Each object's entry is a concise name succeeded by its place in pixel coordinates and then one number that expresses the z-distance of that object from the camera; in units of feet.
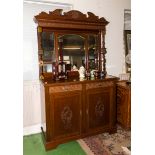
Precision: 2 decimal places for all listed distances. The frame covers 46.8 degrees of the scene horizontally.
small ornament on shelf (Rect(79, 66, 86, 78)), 9.87
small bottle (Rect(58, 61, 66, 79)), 9.45
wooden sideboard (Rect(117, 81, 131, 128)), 10.03
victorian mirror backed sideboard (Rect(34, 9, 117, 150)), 8.51
